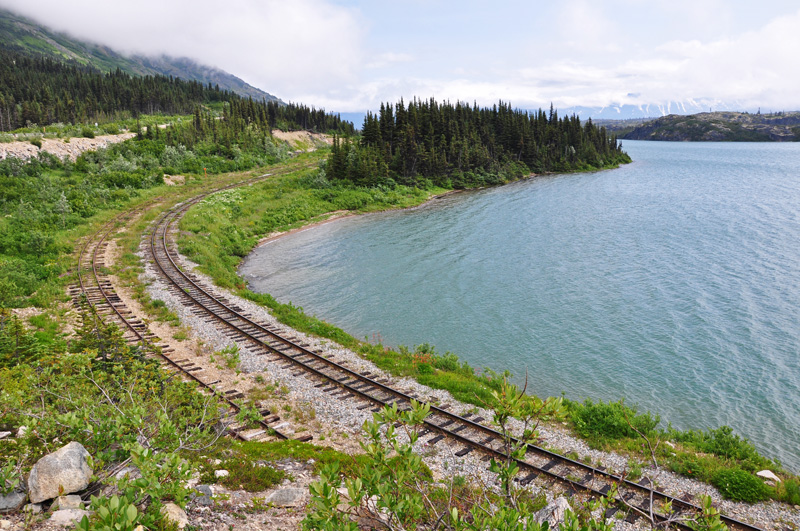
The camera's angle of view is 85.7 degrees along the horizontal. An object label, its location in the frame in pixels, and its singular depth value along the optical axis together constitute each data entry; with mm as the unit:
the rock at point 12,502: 7707
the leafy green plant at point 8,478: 7582
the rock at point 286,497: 10384
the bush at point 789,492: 12370
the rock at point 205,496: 9523
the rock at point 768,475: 13520
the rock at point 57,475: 7770
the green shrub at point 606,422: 15641
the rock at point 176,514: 7898
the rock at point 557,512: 8477
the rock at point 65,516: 7348
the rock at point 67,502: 7665
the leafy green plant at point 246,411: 9861
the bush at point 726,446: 14420
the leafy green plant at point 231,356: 19797
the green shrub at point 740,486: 12477
